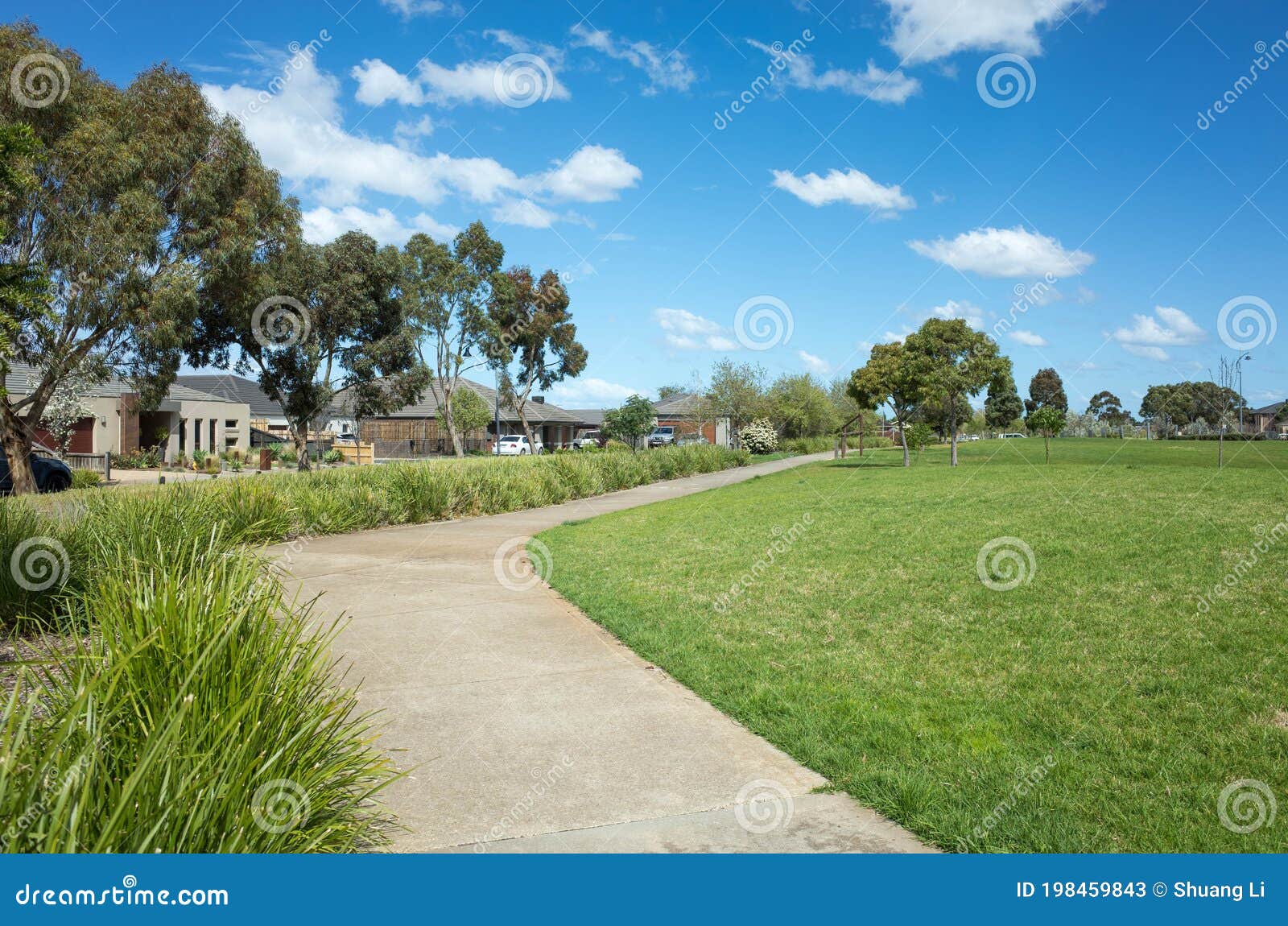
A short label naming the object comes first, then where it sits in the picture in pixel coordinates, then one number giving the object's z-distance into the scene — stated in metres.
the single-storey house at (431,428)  63.75
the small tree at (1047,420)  36.53
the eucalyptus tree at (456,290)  45.22
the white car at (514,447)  55.88
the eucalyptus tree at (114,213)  22.19
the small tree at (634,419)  51.78
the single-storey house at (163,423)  42.88
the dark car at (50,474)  23.89
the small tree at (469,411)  57.88
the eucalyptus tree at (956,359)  32.72
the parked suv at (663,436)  62.59
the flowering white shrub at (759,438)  57.22
